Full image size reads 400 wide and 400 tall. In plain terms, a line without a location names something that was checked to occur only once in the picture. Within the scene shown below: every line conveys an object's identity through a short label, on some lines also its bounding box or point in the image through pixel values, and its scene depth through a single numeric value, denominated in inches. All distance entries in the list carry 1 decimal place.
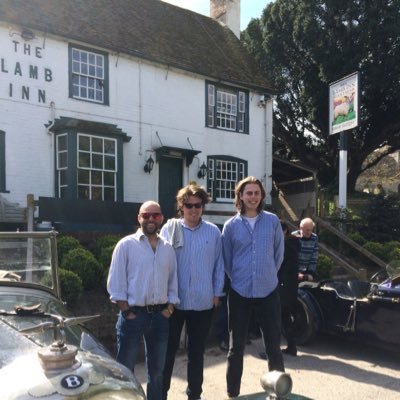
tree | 808.3
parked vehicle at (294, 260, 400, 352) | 210.1
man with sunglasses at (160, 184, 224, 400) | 152.3
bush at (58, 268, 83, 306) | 255.9
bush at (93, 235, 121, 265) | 349.7
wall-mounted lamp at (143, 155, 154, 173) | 559.2
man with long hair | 159.5
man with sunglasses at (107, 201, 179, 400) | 143.2
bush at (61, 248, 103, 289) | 285.6
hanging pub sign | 569.8
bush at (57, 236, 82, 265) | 322.0
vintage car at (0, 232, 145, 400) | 87.9
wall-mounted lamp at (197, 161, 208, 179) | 614.2
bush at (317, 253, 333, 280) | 394.0
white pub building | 470.3
